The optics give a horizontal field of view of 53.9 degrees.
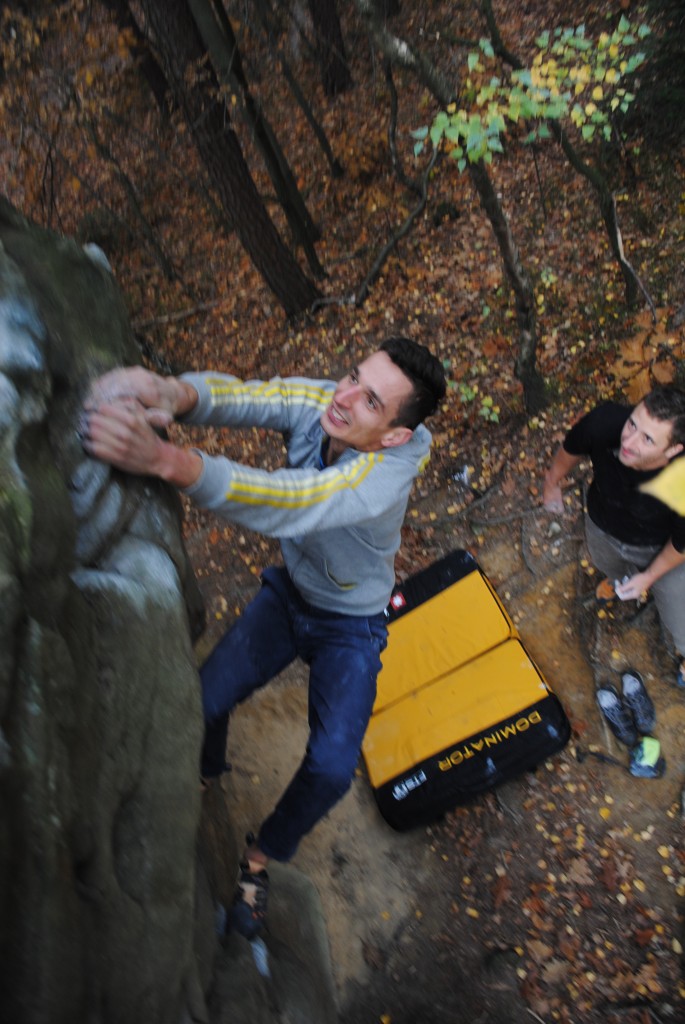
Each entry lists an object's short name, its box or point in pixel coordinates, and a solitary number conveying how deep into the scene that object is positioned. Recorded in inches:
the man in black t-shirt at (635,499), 139.9
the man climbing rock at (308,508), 90.4
